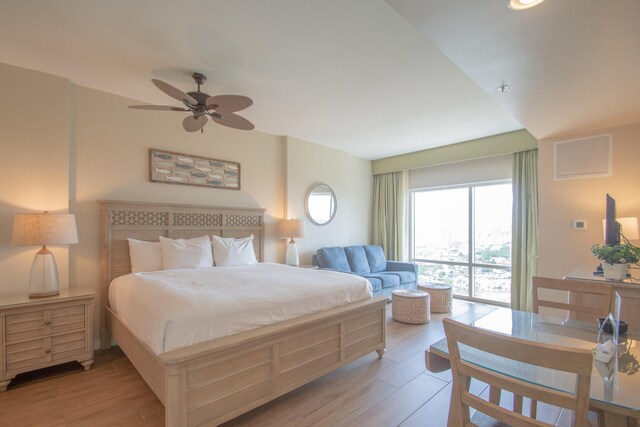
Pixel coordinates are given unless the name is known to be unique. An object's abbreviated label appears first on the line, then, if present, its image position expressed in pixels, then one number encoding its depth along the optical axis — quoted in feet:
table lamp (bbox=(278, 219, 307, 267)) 15.05
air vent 11.43
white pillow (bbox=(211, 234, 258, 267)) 12.14
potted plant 7.41
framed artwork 12.00
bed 5.78
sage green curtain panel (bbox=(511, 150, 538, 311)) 14.56
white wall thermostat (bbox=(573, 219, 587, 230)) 11.81
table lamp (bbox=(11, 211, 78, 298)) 8.32
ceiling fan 7.83
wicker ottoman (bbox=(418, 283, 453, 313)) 14.85
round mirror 17.13
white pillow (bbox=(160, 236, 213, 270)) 10.90
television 9.71
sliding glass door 16.21
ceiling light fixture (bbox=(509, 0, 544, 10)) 4.80
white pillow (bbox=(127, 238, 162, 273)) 10.60
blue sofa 15.58
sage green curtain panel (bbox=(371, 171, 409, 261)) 19.88
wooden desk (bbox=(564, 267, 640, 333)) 7.84
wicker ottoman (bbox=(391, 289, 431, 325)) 13.07
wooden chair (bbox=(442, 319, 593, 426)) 2.94
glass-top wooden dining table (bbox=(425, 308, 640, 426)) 3.41
